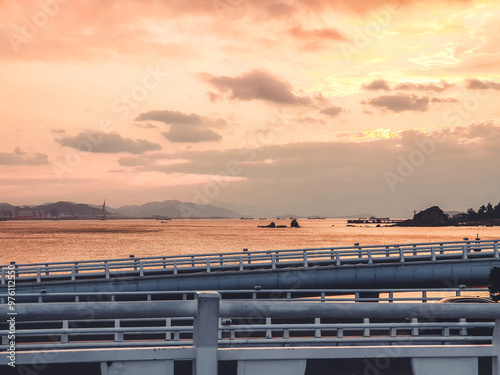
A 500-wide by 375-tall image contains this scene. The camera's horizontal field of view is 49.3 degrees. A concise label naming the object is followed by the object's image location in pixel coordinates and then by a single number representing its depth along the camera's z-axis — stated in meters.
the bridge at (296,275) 32.44
